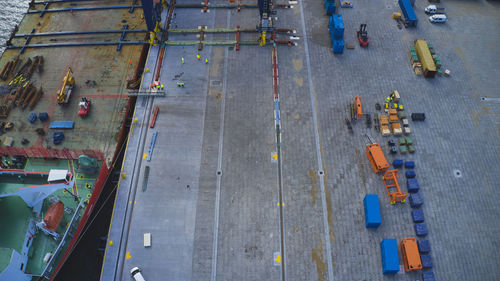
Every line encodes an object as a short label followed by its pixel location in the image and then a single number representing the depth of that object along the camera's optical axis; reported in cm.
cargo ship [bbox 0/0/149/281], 4003
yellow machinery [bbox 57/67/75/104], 5594
